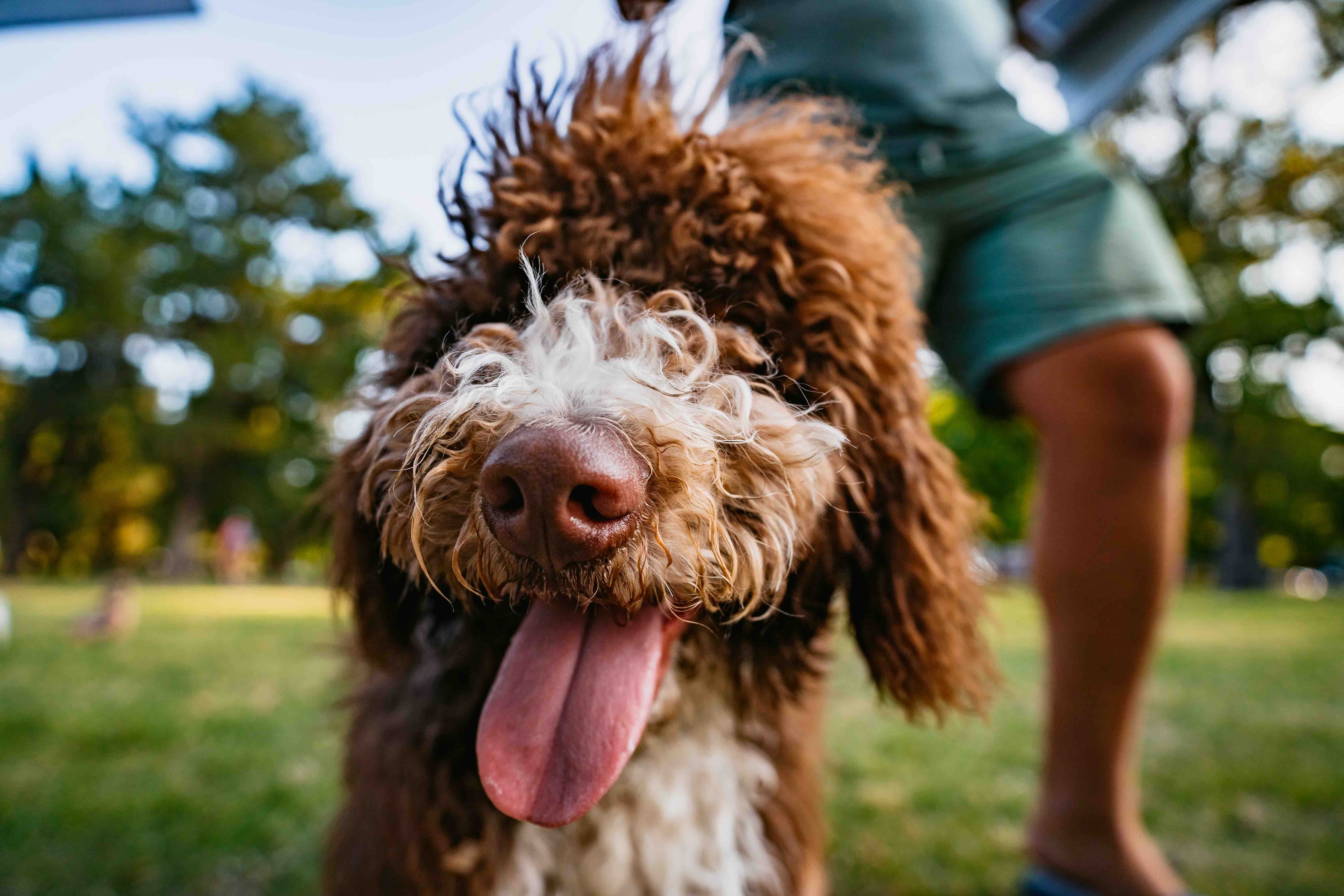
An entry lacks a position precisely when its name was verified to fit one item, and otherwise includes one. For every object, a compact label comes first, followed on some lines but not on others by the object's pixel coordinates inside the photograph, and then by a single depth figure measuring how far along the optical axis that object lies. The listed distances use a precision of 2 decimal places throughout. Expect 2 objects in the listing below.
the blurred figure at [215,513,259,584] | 19.04
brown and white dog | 0.56
